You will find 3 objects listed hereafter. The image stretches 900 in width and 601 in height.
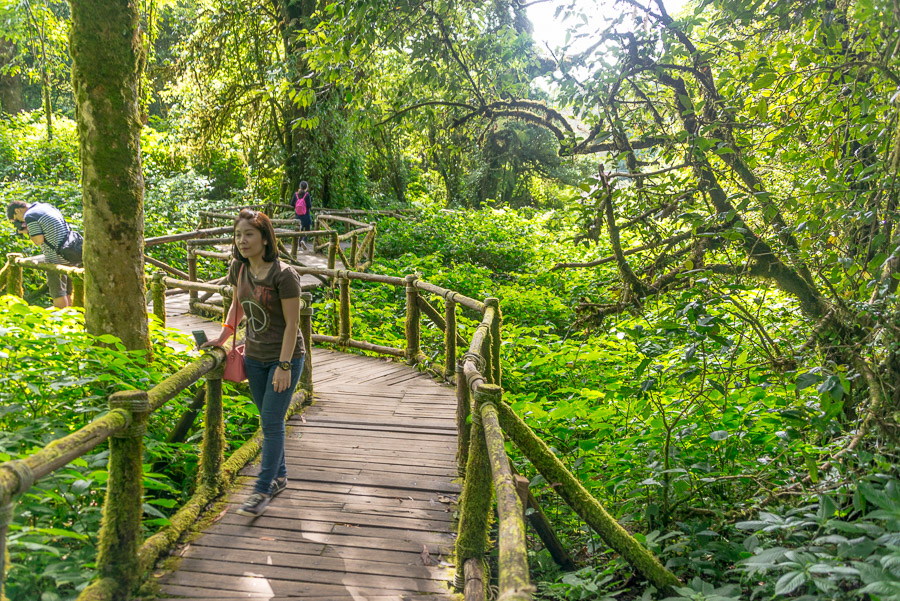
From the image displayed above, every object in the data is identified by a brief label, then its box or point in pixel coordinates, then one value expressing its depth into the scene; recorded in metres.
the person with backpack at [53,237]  7.07
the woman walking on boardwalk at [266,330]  3.70
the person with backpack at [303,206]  15.78
